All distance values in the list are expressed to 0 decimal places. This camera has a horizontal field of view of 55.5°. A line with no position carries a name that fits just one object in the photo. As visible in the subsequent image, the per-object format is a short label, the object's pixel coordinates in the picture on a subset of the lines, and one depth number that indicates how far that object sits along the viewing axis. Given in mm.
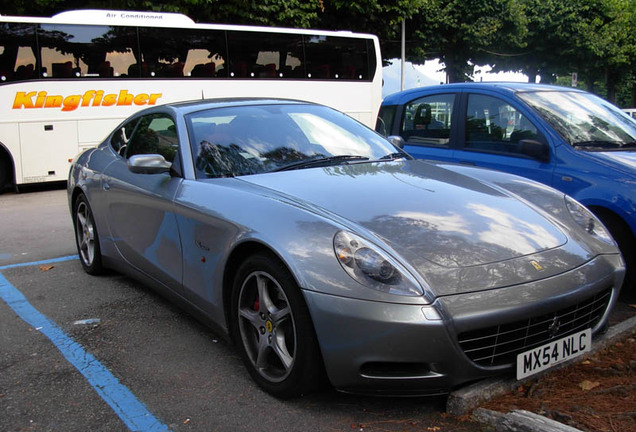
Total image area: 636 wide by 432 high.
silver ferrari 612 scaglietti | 2504
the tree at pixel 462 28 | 27938
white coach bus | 10961
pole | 25283
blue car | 4293
